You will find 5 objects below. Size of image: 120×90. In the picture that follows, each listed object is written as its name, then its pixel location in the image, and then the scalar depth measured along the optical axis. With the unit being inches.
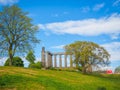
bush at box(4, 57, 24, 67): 2396.7
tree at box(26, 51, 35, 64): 2626.5
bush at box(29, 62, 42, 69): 2322.1
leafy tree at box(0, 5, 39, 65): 2007.9
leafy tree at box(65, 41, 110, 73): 2038.8
